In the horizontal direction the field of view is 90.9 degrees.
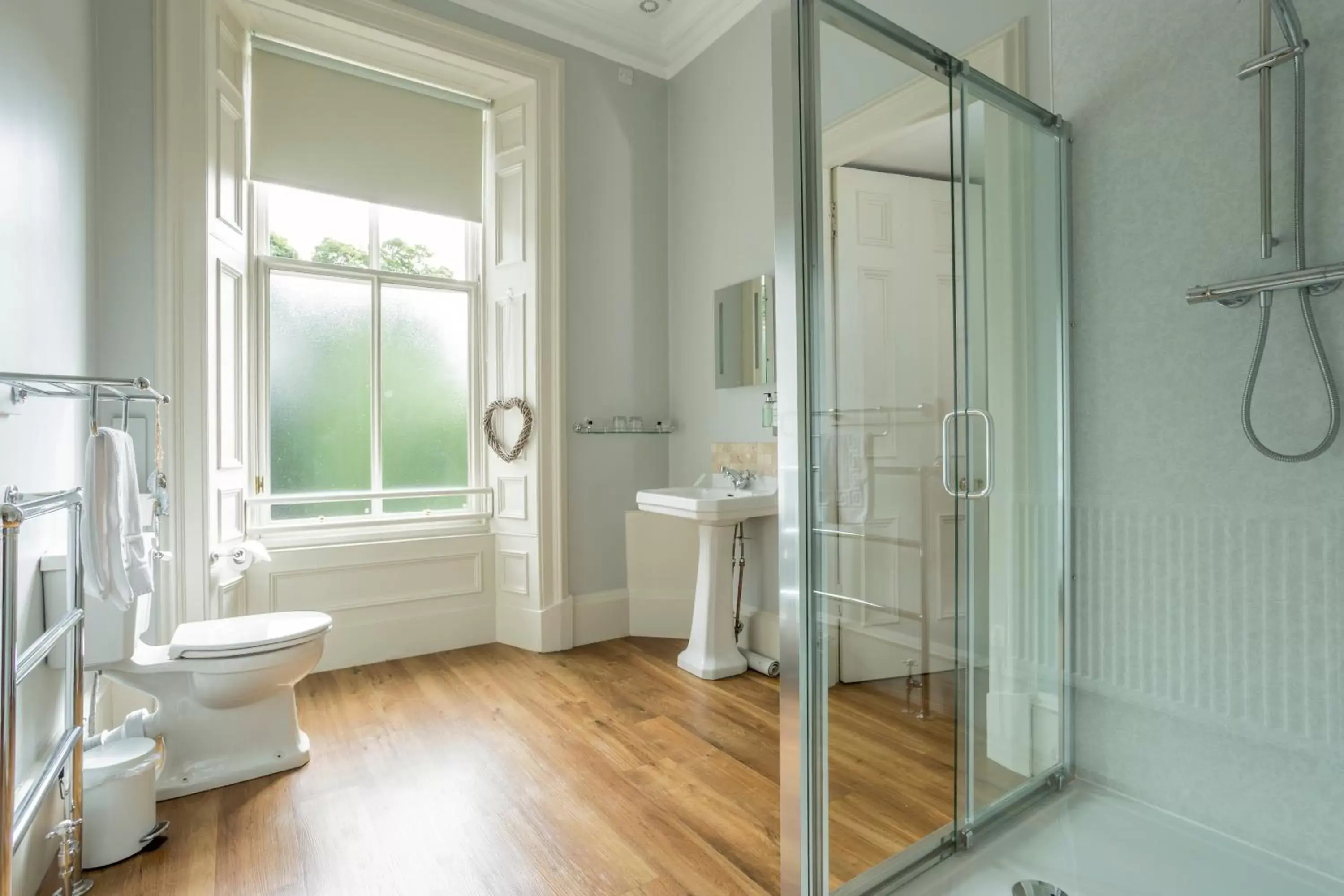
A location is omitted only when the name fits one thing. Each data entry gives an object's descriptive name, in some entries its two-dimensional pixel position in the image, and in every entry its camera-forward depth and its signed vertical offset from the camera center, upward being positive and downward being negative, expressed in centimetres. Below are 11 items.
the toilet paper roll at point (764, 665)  305 -101
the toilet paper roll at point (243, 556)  272 -42
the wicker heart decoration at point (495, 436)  343 +11
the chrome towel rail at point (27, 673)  109 -47
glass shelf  358 +11
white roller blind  309 +156
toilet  196 -73
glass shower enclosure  137 +0
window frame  311 +22
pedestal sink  296 -64
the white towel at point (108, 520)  160 -16
